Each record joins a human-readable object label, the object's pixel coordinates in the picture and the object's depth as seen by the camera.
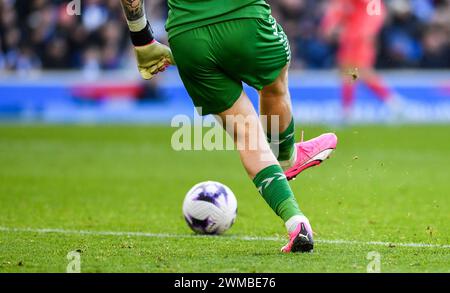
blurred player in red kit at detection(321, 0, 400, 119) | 34.19
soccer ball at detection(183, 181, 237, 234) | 13.48
